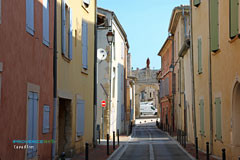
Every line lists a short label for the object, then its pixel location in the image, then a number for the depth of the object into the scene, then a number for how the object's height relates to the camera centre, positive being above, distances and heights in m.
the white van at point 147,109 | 87.56 +2.36
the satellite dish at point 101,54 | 26.46 +4.05
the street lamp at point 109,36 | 23.12 +4.43
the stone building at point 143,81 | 76.06 +6.96
